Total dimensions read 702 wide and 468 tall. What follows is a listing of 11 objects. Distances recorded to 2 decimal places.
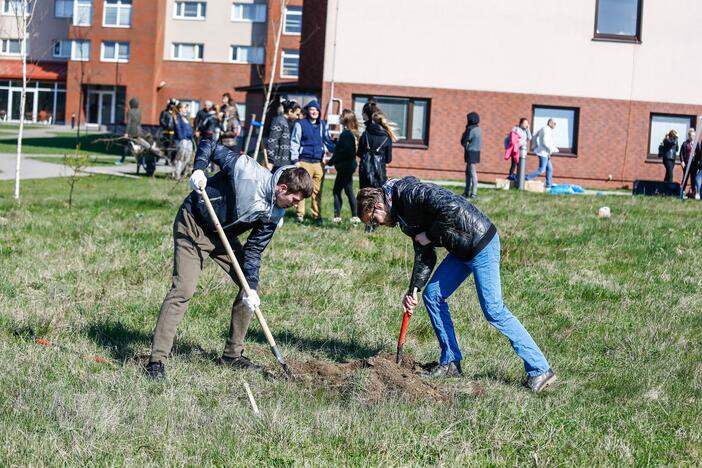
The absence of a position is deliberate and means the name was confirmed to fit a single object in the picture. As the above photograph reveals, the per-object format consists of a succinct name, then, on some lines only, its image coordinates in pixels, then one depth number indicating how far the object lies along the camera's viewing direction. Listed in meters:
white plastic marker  6.22
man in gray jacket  7.10
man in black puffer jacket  6.97
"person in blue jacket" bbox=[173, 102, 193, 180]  21.58
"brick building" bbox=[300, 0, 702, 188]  27.97
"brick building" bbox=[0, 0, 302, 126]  60.28
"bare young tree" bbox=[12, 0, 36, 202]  16.50
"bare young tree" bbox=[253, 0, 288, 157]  18.89
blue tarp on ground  23.82
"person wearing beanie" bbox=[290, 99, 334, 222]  14.48
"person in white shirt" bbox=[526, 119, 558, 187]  23.80
